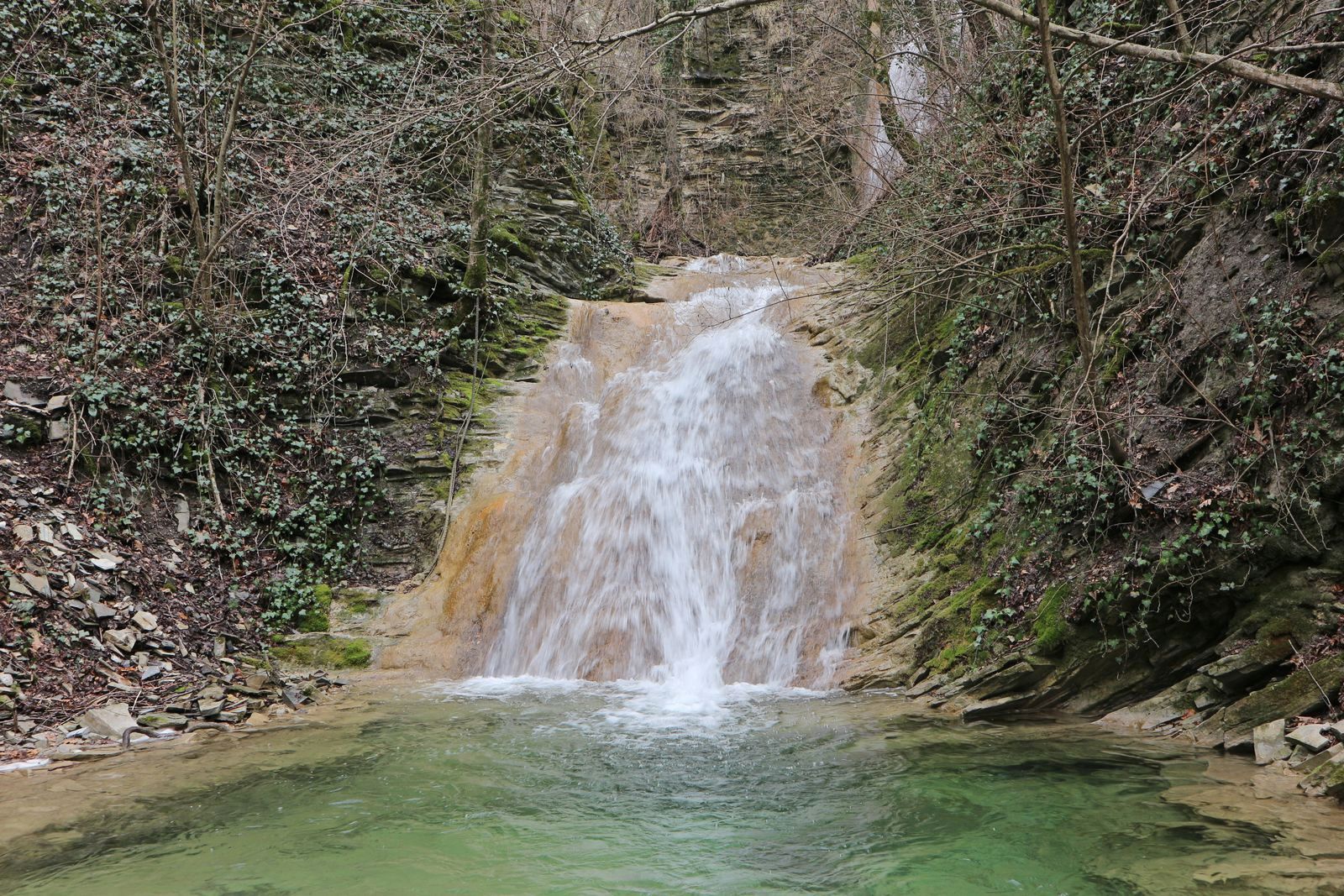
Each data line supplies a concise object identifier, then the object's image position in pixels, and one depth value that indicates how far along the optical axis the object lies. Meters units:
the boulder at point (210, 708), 5.95
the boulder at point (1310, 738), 4.11
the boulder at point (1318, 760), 3.98
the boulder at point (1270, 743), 4.34
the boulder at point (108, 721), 5.40
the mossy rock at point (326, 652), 7.84
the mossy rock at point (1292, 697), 4.40
